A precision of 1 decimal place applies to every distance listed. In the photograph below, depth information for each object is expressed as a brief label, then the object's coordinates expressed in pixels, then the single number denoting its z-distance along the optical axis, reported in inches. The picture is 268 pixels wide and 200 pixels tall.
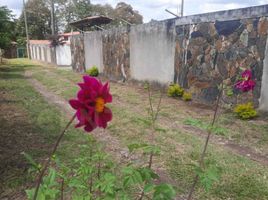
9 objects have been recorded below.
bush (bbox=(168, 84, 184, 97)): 296.5
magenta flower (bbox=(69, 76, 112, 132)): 38.9
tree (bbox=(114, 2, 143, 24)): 1790.1
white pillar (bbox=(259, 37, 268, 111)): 215.8
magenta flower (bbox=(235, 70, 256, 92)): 76.0
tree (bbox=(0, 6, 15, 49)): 607.6
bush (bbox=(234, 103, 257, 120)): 210.5
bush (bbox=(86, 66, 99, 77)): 510.5
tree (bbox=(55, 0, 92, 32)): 1653.5
